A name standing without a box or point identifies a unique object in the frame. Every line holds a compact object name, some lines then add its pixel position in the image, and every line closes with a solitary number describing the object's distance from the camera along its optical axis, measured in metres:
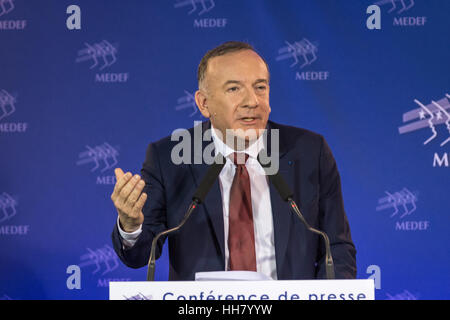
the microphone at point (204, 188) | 5.11
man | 5.34
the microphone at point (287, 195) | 5.11
